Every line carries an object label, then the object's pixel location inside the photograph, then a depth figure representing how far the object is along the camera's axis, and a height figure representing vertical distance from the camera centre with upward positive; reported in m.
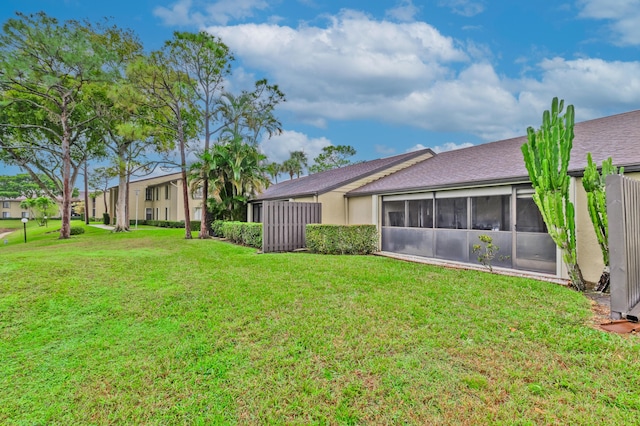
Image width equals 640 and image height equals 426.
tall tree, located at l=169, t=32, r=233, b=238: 18.73 +9.03
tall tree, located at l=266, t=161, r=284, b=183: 19.36 +2.77
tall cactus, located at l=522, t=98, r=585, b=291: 6.47 +0.53
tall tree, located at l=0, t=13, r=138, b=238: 18.19 +8.58
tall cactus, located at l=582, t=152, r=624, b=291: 5.95 +0.20
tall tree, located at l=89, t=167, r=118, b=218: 47.16 +5.47
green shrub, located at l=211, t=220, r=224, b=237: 19.64 -0.81
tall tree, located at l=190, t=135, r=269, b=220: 18.17 +2.43
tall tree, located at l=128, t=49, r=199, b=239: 19.05 +8.18
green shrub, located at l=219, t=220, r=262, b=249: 14.09 -0.89
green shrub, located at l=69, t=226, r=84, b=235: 23.52 -0.97
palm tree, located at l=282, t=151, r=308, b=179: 46.03 +7.48
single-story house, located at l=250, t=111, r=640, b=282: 7.38 +0.22
